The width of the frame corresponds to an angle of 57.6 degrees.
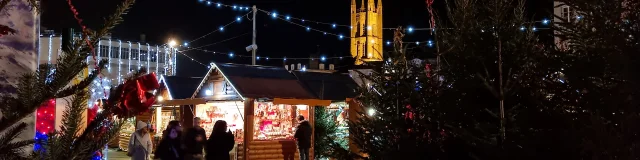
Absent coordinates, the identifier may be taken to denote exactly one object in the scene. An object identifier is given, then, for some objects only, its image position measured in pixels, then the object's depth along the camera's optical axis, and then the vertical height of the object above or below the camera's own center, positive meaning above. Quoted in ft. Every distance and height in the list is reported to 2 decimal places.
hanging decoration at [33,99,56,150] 16.22 -0.86
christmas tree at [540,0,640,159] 11.23 +0.15
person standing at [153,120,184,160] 29.09 -2.78
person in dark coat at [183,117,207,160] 29.04 -2.67
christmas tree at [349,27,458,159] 19.26 -0.96
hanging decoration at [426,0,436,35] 25.25 +3.62
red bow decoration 7.54 -0.10
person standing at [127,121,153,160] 31.53 -2.89
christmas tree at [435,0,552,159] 15.69 +0.34
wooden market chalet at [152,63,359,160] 45.50 -0.98
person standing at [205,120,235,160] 30.09 -2.77
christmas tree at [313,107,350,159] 53.01 -3.54
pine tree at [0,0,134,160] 5.55 -0.12
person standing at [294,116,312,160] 45.37 -3.63
